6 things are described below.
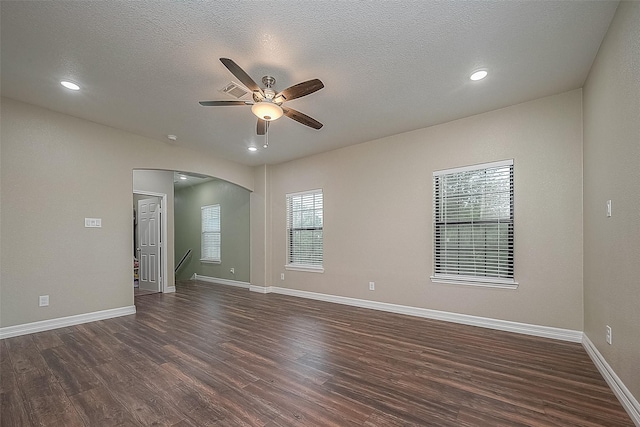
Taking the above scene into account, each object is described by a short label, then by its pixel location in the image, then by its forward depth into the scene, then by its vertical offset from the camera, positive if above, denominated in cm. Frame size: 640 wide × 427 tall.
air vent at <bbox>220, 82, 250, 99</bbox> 277 +129
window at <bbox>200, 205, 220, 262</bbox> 793 -43
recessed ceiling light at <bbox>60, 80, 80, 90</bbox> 311 +149
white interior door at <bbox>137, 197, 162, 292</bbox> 665 -56
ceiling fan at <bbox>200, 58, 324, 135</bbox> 251 +116
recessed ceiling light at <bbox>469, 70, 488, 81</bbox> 290 +145
